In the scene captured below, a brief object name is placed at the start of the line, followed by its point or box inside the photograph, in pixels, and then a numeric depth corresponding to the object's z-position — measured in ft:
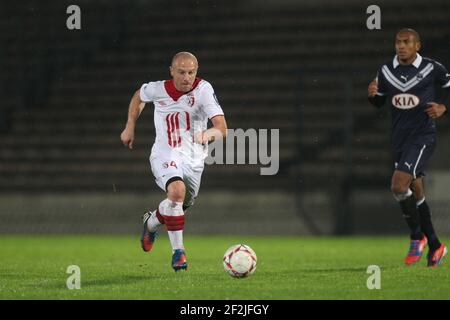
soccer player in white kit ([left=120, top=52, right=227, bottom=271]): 43.19
